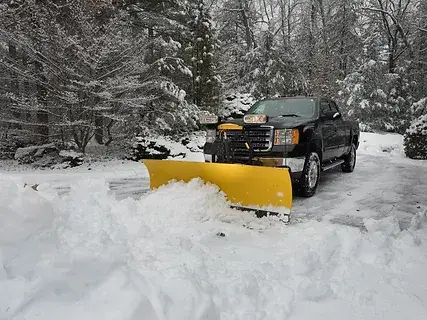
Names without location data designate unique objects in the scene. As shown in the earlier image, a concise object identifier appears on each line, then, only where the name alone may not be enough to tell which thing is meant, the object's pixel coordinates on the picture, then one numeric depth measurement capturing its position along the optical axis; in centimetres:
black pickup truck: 562
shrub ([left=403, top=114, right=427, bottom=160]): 1118
